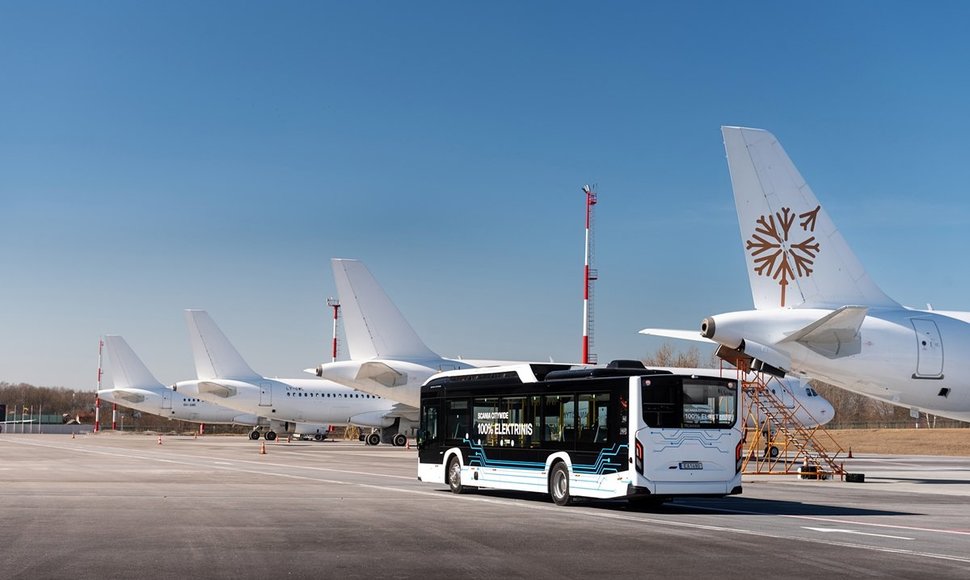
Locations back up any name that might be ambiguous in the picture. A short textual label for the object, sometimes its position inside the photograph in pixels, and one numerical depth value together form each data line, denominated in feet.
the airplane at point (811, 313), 98.07
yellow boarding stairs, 117.80
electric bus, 68.85
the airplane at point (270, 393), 252.42
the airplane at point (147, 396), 301.02
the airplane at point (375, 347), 178.09
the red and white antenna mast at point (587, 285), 156.15
